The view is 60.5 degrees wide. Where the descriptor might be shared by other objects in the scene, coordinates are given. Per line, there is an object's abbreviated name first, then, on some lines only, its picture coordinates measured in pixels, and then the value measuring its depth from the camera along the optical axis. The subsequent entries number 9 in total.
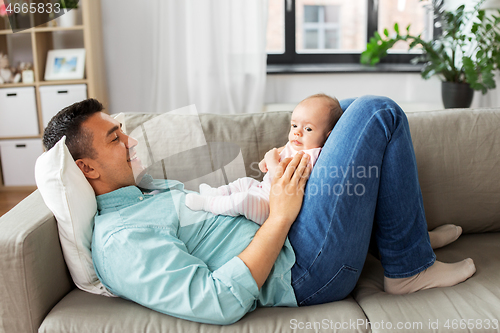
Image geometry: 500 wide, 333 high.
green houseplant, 2.72
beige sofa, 1.01
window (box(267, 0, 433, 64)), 3.33
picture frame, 2.96
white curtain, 2.98
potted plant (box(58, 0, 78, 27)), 2.92
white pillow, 1.08
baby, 1.16
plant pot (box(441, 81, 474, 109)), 2.82
